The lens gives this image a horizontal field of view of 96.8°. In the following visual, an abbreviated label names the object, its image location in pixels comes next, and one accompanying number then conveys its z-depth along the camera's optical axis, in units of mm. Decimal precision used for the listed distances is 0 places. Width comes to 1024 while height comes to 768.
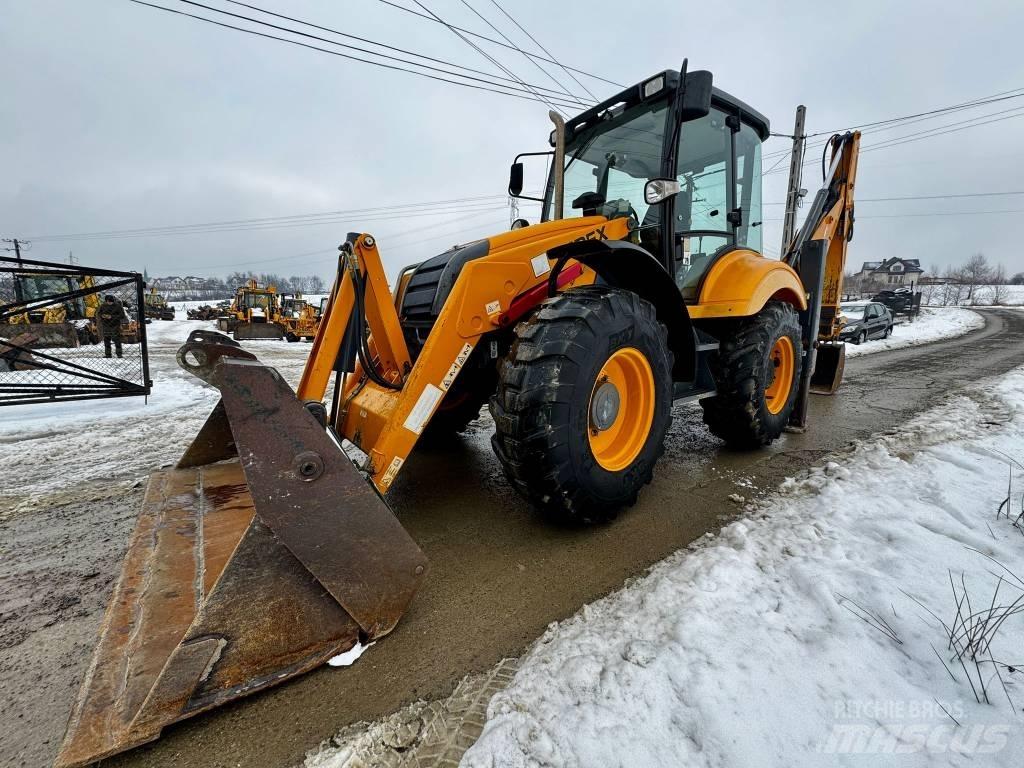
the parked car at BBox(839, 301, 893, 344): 13578
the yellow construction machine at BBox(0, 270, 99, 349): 6891
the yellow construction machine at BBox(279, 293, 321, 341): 19750
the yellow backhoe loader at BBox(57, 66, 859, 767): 1441
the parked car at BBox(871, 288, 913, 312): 24948
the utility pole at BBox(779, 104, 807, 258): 11812
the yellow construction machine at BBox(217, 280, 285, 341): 20141
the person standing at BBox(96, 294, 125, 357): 9227
